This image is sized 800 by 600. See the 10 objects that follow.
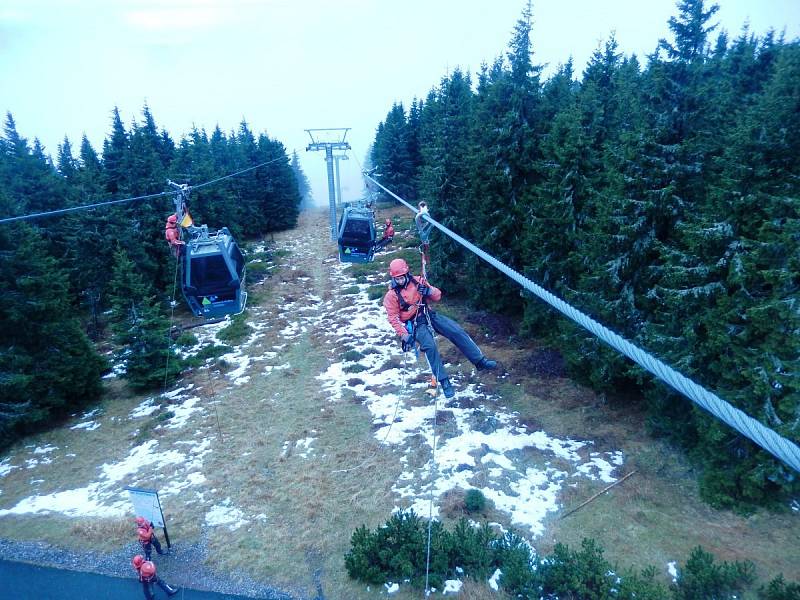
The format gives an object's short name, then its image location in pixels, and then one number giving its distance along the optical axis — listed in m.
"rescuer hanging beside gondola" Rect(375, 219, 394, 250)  17.42
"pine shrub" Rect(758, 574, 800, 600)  8.34
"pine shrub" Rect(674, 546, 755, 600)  8.88
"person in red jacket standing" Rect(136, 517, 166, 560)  10.85
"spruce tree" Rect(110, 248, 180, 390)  19.78
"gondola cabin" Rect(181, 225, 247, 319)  14.02
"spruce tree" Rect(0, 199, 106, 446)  16.94
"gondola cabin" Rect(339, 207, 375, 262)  18.86
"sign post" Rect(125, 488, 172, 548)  11.13
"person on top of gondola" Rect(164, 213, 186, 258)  14.74
